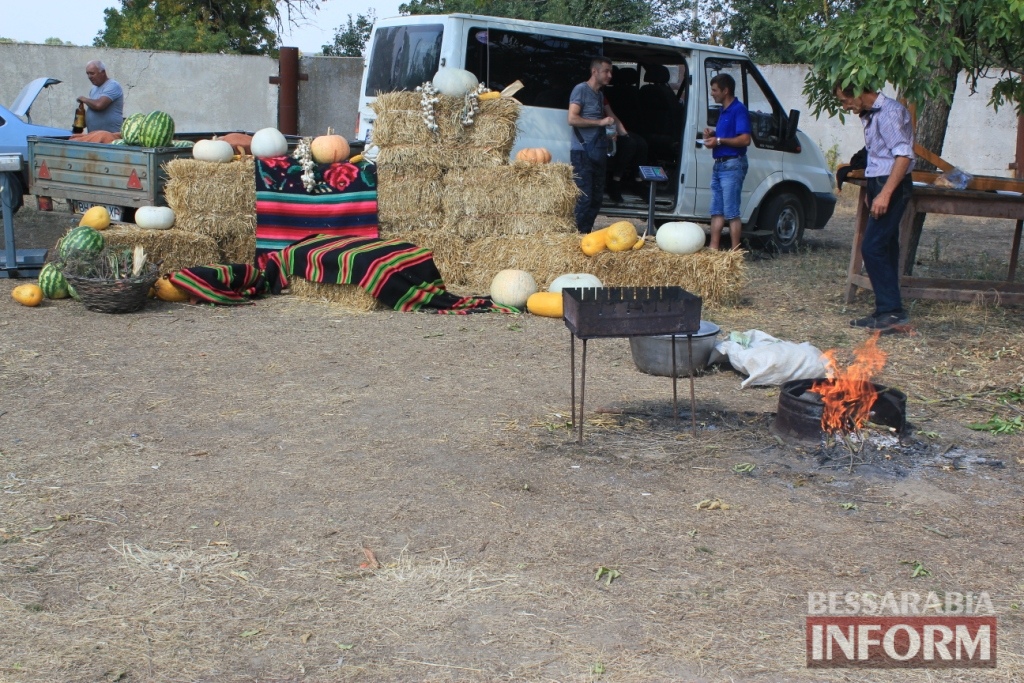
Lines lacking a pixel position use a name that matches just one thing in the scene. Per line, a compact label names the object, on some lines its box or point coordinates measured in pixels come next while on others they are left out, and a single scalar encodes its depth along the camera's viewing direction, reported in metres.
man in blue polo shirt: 10.09
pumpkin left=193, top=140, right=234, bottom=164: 9.70
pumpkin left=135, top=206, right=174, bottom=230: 9.31
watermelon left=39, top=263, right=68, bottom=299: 8.51
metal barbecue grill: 5.05
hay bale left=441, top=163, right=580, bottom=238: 9.91
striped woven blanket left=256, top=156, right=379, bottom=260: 9.59
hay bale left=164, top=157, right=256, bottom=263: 9.37
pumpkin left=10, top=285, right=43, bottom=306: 8.34
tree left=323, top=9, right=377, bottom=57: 28.44
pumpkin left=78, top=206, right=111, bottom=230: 9.06
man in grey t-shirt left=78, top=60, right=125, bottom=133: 12.00
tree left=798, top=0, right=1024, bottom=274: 6.46
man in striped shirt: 7.70
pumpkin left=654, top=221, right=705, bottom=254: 9.12
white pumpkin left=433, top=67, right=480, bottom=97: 9.80
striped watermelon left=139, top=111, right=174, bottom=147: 9.85
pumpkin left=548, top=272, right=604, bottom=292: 8.70
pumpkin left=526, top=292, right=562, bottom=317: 8.55
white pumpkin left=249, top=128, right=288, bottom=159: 9.88
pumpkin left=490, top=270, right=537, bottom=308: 8.77
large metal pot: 6.64
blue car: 11.82
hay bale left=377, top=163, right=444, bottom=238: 9.95
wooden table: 8.54
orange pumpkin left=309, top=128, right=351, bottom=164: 9.81
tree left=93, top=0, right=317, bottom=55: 24.94
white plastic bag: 6.43
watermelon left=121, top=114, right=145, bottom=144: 9.88
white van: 10.67
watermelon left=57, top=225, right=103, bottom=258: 8.34
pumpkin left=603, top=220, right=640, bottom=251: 9.29
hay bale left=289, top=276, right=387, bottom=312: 8.69
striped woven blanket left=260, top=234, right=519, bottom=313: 8.57
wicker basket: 8.03
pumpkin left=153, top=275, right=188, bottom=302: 8.68
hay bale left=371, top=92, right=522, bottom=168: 9.86
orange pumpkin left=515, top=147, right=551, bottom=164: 10.21
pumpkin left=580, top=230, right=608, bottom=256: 9.41
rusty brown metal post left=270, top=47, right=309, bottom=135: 20.00
